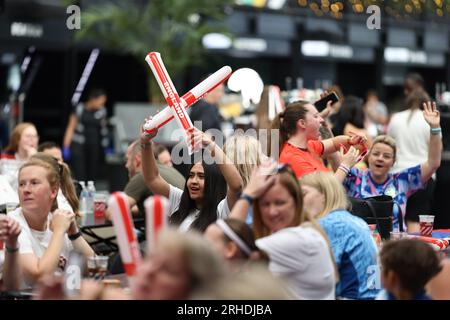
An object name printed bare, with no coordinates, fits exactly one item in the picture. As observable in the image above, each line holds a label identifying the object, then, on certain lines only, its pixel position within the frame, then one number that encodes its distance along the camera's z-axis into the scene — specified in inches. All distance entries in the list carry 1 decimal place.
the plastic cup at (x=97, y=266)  188.7
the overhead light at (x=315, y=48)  917.2
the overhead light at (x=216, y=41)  829.7
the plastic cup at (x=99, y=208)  335.6
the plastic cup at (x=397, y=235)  240.7
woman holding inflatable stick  231.6
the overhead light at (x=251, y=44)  863.7
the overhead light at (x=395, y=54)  986.7
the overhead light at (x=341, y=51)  933.2
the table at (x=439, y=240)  250.8
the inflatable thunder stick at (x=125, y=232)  151.3
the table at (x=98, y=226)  320.2
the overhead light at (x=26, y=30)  682.2
